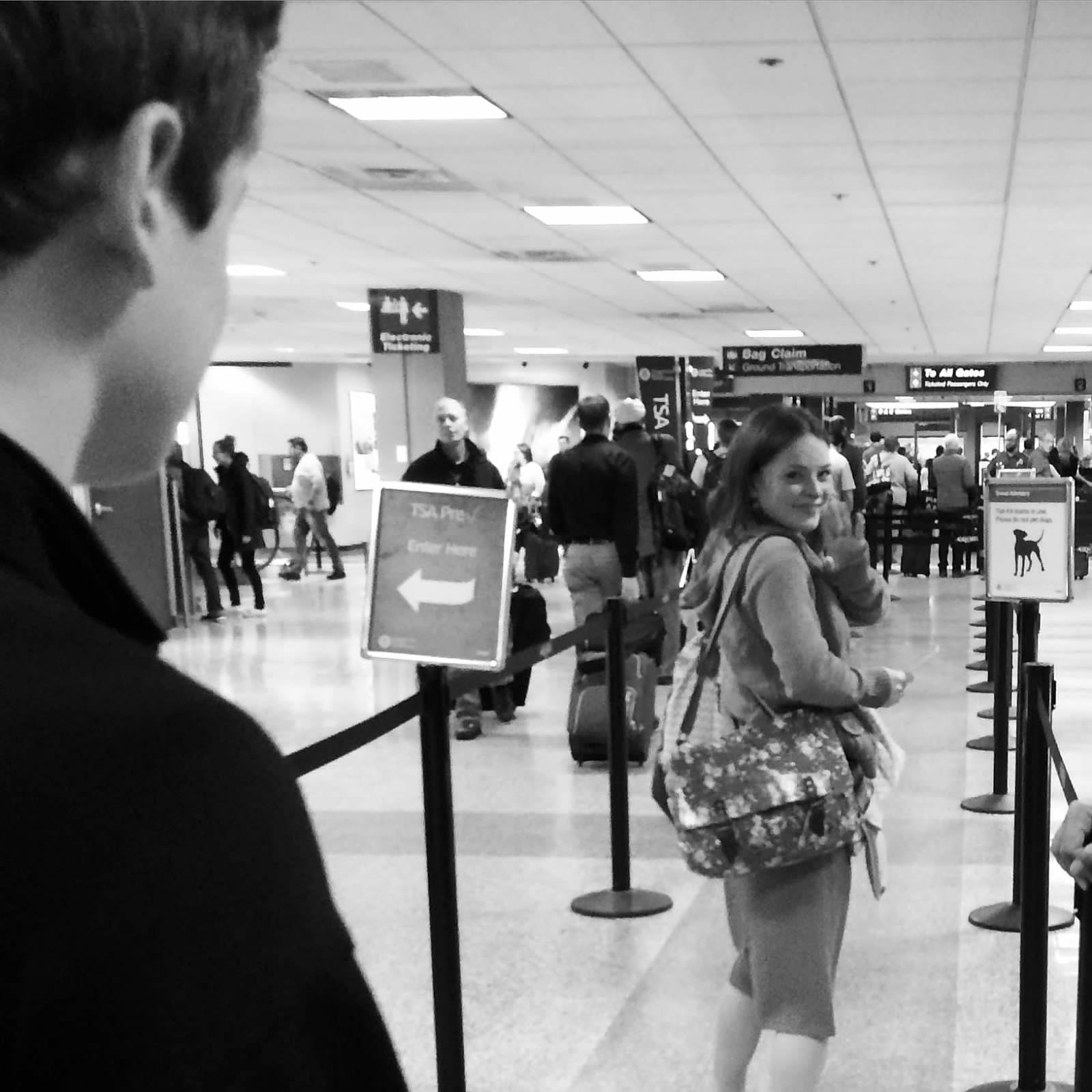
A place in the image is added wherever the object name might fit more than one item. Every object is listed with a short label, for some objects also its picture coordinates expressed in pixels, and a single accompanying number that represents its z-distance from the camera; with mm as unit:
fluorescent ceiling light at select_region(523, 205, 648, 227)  10453
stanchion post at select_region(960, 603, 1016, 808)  5688
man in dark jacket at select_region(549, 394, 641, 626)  7578
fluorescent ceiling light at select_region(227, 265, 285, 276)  13750
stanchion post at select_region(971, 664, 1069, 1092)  2988
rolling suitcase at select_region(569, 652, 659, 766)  6578
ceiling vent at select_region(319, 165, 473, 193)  8898
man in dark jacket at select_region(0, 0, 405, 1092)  435
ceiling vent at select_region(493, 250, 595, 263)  12925
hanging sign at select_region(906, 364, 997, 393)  30188
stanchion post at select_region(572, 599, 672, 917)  4602
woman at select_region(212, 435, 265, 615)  13367
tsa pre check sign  4324
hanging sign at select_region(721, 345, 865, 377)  23562
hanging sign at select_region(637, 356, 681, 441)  25109
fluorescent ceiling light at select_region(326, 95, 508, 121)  7023
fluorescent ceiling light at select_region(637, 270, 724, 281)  14547
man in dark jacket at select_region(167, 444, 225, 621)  12703
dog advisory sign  5340
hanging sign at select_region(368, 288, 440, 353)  15711
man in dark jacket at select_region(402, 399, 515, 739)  7359
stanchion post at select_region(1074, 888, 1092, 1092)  1999
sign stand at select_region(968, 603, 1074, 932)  4406
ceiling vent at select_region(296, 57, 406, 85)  6305
